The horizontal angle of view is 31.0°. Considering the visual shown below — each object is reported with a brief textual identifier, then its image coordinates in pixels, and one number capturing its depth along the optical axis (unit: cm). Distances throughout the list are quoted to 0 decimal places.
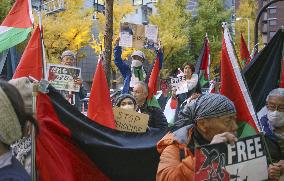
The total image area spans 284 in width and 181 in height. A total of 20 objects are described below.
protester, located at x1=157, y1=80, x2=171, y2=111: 941
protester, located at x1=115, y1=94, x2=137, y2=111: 552
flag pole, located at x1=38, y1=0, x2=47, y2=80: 430
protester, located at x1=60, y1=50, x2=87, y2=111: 660
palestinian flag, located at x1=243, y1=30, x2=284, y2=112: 477
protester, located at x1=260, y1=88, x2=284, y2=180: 339
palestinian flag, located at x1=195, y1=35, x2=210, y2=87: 859
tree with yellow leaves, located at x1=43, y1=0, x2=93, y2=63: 2555
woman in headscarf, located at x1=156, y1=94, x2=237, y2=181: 252
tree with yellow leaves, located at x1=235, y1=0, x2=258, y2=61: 4466
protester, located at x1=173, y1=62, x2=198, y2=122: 727
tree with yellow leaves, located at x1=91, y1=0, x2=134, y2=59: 3023
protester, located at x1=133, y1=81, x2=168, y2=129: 552
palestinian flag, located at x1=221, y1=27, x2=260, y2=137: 314
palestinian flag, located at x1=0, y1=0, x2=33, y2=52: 538
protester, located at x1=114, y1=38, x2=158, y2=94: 787
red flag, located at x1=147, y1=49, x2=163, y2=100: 770
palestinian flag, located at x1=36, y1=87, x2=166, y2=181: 337
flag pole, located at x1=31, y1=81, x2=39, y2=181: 298
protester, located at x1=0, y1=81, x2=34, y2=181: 180
